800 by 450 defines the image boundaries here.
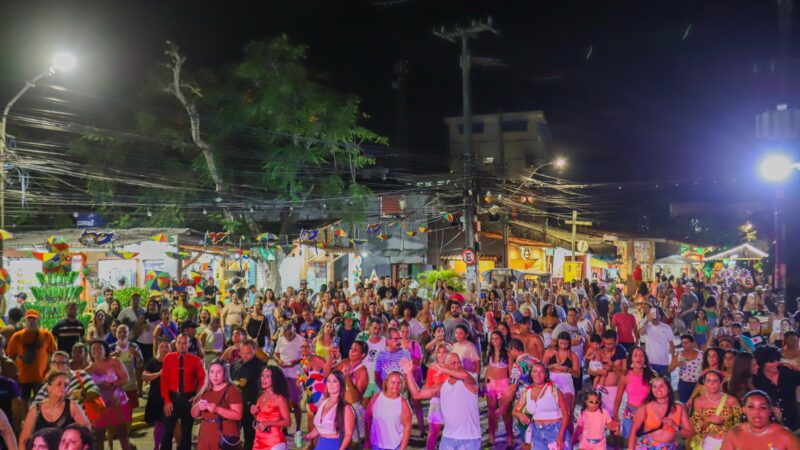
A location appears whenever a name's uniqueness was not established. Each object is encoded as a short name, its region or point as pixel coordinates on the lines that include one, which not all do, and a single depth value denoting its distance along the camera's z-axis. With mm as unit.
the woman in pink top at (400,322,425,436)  9305
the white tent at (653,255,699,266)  38653
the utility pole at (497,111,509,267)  31497
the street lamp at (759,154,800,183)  12116
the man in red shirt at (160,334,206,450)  7609
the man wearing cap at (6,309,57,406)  9328
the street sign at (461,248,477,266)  21625
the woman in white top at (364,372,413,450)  6359
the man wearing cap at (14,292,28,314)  15745
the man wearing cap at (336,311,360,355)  11141
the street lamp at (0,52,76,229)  12969
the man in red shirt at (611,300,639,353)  12039
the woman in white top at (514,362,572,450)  6828
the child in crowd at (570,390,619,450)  6641
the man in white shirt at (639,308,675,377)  10094
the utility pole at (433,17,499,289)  22344
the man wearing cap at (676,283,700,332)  16172
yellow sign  32666
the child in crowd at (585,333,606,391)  8387
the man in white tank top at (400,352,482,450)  6688
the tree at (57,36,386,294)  26812
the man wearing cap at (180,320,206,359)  8906
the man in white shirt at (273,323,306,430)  9242
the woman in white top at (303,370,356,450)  6250
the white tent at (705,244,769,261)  29100
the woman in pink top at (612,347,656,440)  7711
